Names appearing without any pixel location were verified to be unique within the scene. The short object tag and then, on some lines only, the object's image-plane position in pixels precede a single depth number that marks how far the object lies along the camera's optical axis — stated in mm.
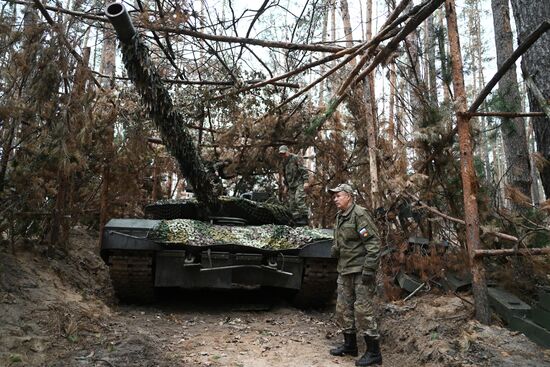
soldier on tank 7520
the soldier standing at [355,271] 4594
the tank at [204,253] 5707
